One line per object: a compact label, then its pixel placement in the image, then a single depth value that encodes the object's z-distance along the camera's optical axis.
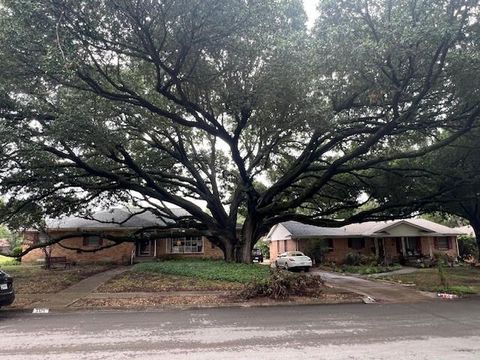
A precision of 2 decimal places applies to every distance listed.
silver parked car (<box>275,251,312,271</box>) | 27.64
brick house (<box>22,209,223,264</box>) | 28.06
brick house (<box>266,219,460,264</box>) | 33.03
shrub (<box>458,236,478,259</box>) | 35.88
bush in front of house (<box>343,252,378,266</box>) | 30.84
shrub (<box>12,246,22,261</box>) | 29.88
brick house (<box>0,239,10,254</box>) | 42.78
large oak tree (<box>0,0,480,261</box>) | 11.22
